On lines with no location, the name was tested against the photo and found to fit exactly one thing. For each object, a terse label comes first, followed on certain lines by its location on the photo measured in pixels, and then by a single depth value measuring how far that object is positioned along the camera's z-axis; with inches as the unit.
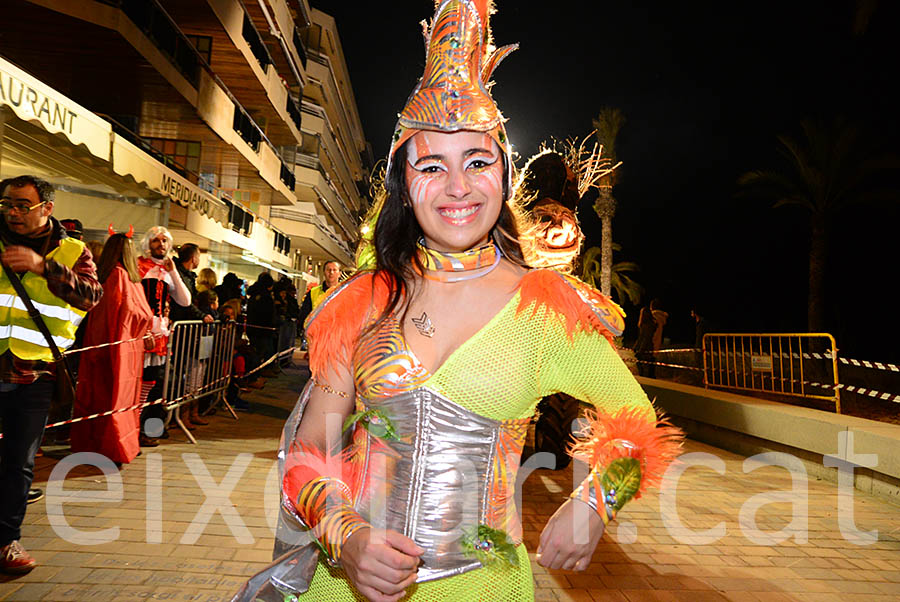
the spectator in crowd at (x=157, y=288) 283.4
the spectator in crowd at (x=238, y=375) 421.1
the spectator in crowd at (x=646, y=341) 645.9
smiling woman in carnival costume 64.9
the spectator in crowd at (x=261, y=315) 482.9
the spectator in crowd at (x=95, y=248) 291.0
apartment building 460.1
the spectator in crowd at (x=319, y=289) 383.3
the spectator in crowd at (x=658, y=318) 665.6
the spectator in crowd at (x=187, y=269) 323.9
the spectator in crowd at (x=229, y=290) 462.6
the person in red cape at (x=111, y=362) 254.8
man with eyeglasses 159.8
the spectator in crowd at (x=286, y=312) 563.8
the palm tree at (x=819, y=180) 933.2
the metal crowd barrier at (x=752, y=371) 431.2
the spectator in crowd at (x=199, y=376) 341.4
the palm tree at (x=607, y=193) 1273.4
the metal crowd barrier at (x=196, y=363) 313.9
